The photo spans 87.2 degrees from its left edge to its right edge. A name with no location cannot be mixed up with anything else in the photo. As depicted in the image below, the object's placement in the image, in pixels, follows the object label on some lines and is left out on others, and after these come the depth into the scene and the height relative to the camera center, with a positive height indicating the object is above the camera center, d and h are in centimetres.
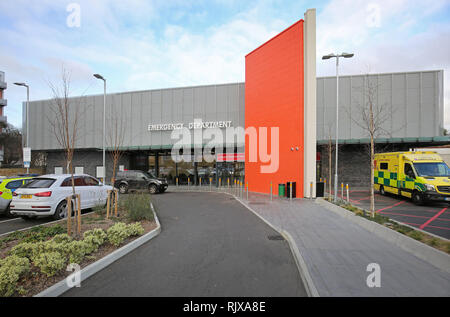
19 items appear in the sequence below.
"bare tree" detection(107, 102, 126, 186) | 2348 +440
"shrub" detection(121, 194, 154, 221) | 778 -173
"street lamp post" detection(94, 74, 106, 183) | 1622 +564
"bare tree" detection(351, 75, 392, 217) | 1938 +405
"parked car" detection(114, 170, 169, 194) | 1766 -177
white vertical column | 1373 +335
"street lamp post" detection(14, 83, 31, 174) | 1828 +567
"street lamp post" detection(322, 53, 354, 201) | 1330 +589
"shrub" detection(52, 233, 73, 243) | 505 -174
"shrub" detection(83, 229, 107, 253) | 499 -176
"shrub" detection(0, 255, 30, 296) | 334 -169
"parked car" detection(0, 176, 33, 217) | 882 -124
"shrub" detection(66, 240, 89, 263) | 433 -178
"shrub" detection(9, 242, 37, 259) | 447 -176
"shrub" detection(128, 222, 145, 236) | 606 -187
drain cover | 639 -214
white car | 770 -128
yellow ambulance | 1089 -81
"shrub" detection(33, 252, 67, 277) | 379 -171
